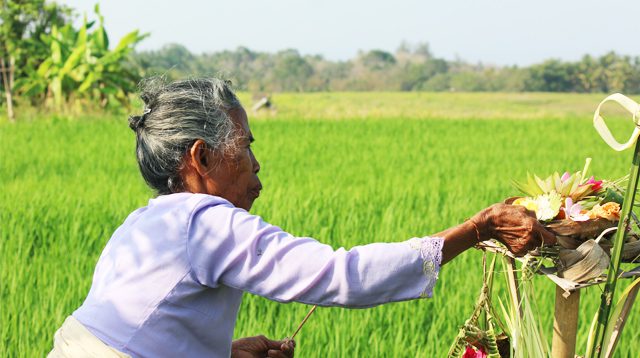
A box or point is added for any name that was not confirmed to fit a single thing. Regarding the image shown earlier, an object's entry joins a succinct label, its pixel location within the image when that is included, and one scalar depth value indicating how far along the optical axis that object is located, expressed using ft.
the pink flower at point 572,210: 7.13
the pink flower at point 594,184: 7.36
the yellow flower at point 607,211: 7.13
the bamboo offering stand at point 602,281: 6.87
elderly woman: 6.72
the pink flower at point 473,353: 7.67
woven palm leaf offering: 6.96
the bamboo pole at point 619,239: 6.83
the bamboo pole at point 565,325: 7.40
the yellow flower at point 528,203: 7.10
